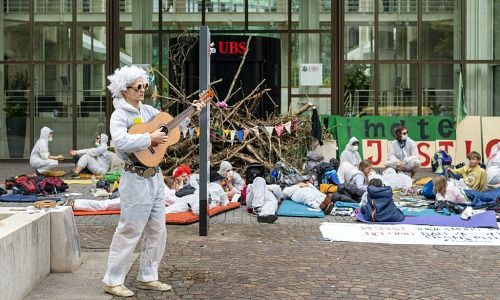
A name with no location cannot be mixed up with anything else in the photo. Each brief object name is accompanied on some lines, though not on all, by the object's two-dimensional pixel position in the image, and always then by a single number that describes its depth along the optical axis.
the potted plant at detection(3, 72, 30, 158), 19.97
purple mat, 10.14
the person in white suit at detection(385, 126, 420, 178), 15.20
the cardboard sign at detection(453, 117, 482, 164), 18.09
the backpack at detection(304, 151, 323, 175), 14.15
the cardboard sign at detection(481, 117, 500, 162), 18.04
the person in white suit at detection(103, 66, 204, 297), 6.11
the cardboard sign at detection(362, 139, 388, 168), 18.17
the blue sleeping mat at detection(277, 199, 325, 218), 11.03
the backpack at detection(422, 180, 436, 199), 12.79
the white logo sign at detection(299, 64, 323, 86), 20.56
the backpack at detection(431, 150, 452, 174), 16.22
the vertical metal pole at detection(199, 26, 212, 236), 9.49
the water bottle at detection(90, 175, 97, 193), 13.53
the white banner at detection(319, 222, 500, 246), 9.05
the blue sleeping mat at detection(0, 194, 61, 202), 12.37
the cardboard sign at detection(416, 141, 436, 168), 18.11
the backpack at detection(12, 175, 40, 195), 12.93
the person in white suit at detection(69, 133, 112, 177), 16.02
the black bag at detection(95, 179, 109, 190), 13.60
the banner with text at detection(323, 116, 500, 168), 18.16
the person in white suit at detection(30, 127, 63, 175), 15.44
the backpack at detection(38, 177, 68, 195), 13.13
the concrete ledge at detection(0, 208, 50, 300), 5.55
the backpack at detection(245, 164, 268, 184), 13.22
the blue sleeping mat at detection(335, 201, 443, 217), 11.04
